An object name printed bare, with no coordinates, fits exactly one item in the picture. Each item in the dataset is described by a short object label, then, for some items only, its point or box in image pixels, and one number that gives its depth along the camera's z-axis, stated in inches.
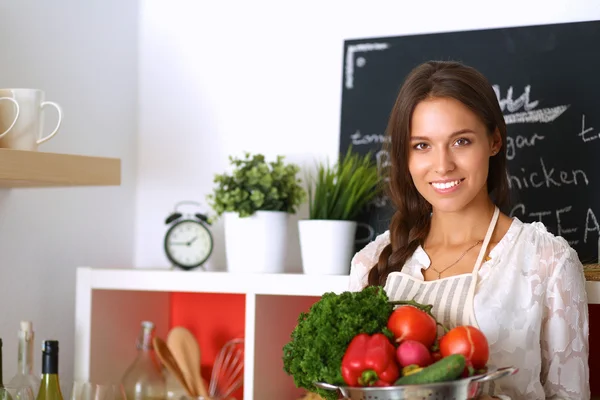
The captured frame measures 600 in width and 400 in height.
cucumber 74.6
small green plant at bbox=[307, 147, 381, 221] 103.2
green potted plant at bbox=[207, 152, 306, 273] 102.8
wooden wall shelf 90.7
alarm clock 107.9
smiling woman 86.3
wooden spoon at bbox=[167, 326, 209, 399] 108.5
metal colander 75.0
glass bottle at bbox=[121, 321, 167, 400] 107.0
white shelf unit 101.3
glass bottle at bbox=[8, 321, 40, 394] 97.3
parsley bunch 79.7
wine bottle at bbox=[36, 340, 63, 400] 93.0
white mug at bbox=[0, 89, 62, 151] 92.1
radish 76.8
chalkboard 99.7
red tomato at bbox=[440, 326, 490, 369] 76.7
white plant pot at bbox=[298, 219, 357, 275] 101.0
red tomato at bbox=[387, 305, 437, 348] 78.4
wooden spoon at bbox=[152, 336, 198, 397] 105.9
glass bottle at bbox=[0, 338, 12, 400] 88.9
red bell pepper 76.2
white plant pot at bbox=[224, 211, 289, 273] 102.8
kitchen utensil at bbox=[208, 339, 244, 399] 112.8
